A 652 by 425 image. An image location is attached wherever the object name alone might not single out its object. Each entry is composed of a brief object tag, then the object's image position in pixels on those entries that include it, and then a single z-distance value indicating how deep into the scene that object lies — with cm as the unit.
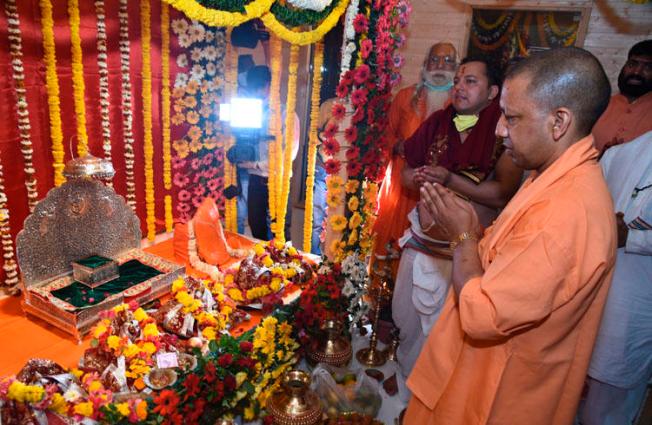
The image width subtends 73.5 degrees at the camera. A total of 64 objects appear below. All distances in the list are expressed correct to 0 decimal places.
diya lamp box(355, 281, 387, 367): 337
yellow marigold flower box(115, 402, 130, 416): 199
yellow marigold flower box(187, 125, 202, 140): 430
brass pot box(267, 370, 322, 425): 241
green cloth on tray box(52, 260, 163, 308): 288
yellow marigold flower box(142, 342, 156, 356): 240
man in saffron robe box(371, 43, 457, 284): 413
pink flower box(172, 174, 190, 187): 431
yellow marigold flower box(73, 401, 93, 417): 196
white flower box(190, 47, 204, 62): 415
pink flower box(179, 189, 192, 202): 438
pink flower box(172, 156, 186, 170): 429
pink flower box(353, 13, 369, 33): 330
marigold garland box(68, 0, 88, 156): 310
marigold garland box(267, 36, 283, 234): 426
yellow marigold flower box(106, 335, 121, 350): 235
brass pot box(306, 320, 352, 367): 305
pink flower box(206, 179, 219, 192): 455
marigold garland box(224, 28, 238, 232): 434
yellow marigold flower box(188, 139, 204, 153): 434
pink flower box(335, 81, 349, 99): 347
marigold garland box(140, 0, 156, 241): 368
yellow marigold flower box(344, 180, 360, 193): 369
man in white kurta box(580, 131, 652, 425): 263
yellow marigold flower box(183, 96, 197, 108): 419
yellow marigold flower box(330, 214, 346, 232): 377
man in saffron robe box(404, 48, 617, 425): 137
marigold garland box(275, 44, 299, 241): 396
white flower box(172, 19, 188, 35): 396
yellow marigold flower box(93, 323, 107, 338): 247
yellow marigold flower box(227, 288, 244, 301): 316
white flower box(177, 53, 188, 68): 406
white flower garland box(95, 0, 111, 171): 328
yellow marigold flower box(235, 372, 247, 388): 238
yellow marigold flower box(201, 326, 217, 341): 268
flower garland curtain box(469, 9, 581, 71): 461
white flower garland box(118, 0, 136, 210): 352
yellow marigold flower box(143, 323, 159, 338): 250
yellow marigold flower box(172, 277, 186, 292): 296
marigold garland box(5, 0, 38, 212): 275
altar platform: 254
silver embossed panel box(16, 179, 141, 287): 293
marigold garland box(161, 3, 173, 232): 387
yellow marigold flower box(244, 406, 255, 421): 247
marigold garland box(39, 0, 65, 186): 293
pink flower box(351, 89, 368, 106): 347
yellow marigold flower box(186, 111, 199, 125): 425
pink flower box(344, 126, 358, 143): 357
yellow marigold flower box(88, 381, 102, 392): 212
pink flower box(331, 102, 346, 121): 352
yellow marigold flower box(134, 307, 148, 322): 262
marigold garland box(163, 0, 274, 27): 230
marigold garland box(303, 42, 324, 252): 377
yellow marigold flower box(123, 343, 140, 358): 234
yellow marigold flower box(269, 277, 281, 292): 325
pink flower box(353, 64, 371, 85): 338
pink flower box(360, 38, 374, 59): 336
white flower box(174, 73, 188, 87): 410
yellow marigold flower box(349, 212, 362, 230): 380
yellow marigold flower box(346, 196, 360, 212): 375
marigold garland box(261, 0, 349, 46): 291
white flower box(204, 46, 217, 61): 421
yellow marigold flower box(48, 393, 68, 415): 201
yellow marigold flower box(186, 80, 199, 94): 418
